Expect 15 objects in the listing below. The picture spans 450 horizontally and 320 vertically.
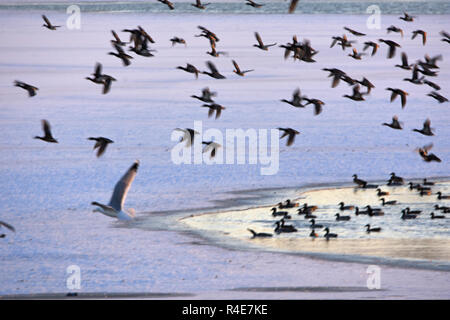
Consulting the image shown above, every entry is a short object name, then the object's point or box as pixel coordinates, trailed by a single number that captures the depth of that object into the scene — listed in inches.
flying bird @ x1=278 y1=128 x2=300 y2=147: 737.0
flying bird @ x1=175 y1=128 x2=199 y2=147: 868.4
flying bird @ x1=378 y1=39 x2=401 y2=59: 799.4
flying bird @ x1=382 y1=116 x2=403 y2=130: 773.4
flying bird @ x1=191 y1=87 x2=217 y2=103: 816.9
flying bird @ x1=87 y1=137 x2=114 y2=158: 693.2
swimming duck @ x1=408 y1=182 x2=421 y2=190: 703.1
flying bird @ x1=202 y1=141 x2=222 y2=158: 798.7
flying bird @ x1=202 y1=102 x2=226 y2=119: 746.8
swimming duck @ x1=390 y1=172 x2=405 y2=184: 720.3
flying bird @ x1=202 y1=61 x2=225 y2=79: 752.5
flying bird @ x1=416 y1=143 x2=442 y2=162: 722.8
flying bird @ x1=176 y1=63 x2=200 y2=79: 776.0
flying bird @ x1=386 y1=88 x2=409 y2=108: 724.4
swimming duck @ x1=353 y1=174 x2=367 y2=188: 713.0
